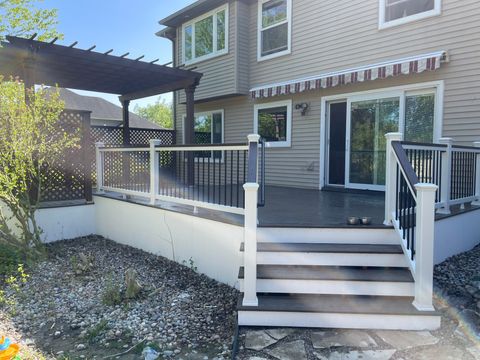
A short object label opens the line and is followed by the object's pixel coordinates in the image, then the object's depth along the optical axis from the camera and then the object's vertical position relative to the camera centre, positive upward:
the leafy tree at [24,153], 4.84 +0.04
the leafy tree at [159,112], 40.53 +5.13
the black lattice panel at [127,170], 6.03 -0.26
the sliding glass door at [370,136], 6.82 +0.41
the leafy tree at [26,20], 5.92 +2.37
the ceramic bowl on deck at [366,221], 3.93 -0.71
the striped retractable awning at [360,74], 5.89 +1.56
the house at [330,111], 3.35 +0.98
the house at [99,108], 22.34 +3.15
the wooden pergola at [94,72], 5.86 +1.76
